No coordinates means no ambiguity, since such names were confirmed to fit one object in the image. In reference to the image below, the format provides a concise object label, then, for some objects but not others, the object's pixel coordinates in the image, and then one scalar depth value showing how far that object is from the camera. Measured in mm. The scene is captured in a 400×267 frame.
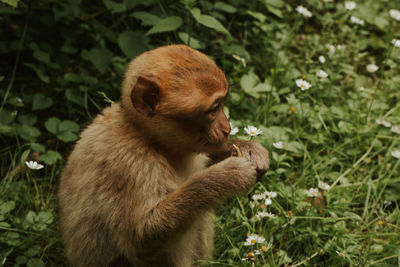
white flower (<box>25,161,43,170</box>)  4309
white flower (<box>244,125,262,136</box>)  4323
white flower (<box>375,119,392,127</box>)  5226
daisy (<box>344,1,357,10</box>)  5746
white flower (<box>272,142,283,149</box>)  4575
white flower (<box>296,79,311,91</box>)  5117
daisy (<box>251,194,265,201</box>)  4246
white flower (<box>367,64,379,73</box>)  5861
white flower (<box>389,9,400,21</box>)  6129
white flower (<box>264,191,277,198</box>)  4230
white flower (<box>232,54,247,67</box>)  5490
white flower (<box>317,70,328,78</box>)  5408
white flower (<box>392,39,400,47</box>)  5219
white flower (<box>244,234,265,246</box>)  3816
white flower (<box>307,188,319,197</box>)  4286
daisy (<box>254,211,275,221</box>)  4047
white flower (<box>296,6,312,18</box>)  5977
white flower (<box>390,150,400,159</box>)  4881
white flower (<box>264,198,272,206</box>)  4148
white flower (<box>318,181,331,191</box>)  4383
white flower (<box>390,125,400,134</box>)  5172
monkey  3229
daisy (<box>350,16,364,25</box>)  6023
